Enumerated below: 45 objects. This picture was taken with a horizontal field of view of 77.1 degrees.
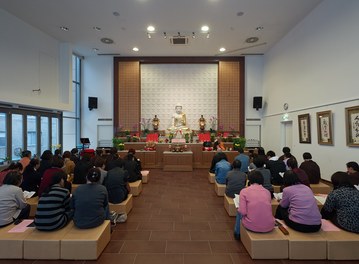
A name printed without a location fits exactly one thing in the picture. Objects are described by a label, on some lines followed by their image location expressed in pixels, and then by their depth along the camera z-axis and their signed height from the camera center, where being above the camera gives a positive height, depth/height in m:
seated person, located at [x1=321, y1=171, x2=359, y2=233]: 2.58 -0.81
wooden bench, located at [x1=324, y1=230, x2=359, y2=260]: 2.58 -1.31
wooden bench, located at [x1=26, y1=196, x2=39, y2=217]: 3.85 -1.18
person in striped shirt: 2.62 -0.86
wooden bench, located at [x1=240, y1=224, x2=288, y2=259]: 2.61 -1.31
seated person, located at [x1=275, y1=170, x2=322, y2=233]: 2.64 -0.85
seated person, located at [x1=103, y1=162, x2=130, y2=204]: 3.86 -0.85
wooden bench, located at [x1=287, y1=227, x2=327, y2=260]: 2.60 -1.32
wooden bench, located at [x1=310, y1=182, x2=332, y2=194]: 4.59 -1.12
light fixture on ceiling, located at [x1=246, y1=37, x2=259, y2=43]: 9.12 +3.90
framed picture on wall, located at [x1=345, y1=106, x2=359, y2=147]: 5.00 +0.21
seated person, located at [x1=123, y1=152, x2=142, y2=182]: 5.21 -0.74
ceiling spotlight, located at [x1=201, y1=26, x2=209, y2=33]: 8.16 +3.90
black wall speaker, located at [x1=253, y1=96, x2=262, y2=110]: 10.79 +1.56
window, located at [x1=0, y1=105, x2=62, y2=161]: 7.03 +0.18
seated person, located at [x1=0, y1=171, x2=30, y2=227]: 2.85 -0.83
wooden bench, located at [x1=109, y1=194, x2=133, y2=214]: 3.83 -1.23
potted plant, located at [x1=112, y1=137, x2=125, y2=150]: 9.42 -0.36
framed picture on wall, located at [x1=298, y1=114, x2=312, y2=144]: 7.10 +0.20
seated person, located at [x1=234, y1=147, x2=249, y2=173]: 5.41 -0.64
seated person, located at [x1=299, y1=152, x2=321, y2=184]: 4.73 -0.74
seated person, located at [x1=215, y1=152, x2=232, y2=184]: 5.15 -0.81
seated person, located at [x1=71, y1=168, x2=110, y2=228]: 2.70 -0.80
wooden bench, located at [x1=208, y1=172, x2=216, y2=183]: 6.22 -1.20
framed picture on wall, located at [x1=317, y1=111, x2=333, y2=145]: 5.95 +0.19
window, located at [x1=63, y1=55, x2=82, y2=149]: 10.92 +1.00
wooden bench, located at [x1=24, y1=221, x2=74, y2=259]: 2.60 -1.29
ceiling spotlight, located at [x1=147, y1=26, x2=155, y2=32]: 8.19 +3.92
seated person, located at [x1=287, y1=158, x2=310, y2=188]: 3.78 -0.62
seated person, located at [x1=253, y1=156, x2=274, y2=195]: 3.81 -0.65
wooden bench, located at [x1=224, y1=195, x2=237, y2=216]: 3.95 -1.29
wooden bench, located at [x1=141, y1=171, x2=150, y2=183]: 6.37 -1.19
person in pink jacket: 2.66 -0.88
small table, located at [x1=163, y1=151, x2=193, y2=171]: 8.42 -0.99
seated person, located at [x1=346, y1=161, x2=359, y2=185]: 3.58 -0.58
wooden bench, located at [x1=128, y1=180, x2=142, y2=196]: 5.11 -1.21
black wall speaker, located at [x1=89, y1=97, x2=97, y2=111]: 11.02 +1.58
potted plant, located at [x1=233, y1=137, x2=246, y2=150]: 9.52 -0.36
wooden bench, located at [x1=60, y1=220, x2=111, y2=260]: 2.58 -1.27
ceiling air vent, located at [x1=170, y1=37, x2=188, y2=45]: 9.06 +3.87
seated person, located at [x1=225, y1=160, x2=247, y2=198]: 4.04 -0.80
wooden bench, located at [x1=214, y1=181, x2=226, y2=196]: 5.10 -1.24
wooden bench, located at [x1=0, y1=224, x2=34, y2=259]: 2.60 -1.29
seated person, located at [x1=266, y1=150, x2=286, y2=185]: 4.77 -0.74
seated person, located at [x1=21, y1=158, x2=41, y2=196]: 4.11 -0.78
